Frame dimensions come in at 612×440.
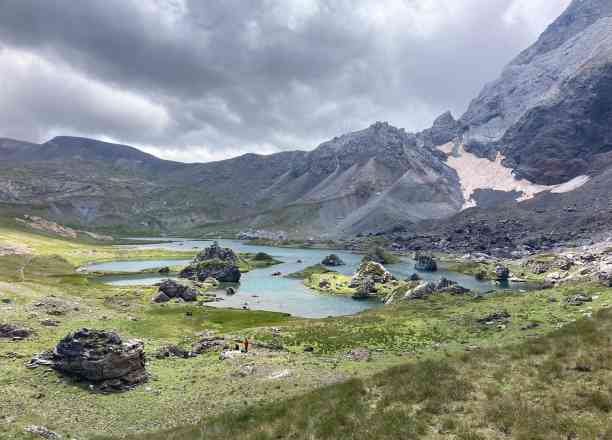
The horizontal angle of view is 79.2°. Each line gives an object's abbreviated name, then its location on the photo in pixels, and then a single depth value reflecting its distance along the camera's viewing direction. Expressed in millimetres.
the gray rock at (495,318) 56244
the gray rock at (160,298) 95312
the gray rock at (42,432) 24328
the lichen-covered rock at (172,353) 45219
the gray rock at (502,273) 137212
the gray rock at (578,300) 58850
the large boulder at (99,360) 34812
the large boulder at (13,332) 44469
